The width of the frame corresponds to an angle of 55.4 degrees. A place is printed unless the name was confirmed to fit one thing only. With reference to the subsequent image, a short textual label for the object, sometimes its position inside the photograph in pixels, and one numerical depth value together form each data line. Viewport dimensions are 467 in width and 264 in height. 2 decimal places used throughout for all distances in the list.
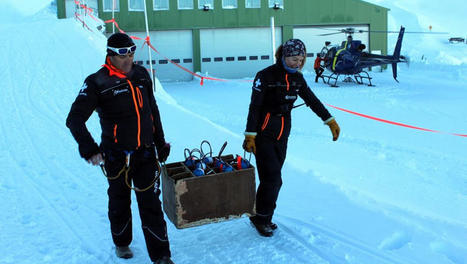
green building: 23.03
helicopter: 16.67
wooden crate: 3.29
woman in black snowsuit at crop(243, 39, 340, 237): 3.56
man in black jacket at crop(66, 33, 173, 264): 2.82
